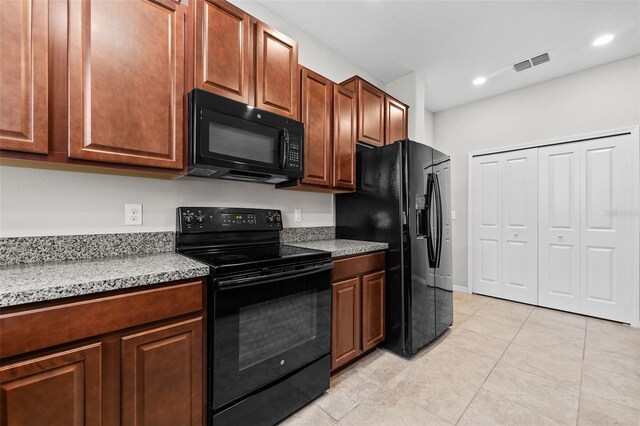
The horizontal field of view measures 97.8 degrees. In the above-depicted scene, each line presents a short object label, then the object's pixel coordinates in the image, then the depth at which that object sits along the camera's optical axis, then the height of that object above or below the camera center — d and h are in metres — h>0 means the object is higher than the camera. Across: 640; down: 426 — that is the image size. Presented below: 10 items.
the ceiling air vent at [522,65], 3.15 +1.69
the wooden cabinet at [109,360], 0.90 -0.55
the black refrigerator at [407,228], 2.28 -0.14
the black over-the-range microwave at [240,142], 1.52 +0.43
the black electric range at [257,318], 1.31 -0.56
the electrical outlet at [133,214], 1.62 -0.01
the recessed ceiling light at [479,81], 3.53 +1.69
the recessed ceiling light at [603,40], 2.68 +1.69
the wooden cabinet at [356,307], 1.98 -0.72
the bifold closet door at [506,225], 3.62 -0.18
